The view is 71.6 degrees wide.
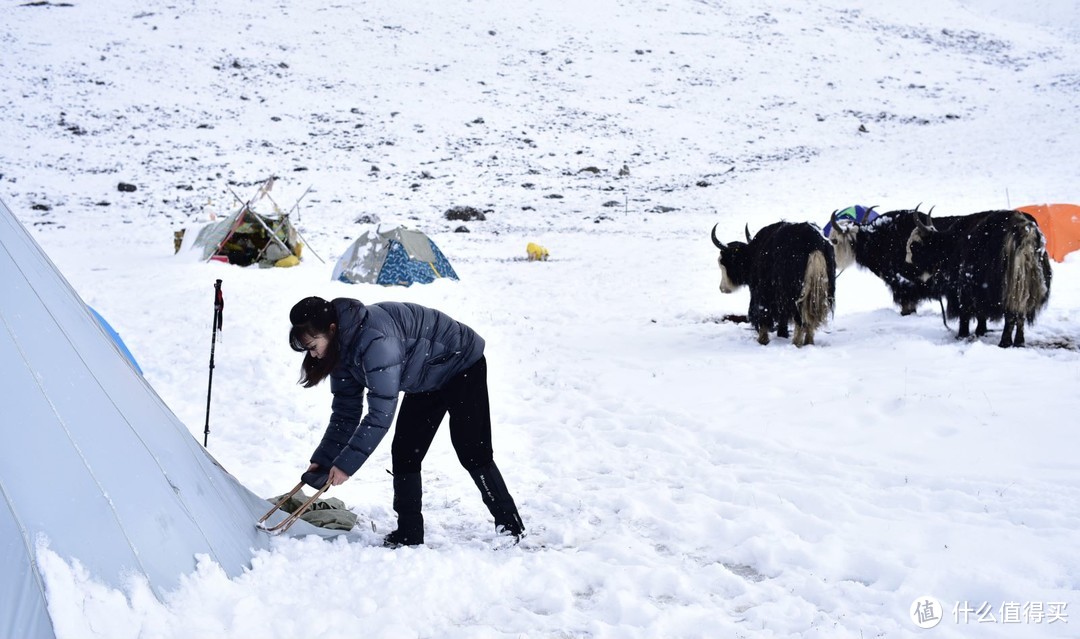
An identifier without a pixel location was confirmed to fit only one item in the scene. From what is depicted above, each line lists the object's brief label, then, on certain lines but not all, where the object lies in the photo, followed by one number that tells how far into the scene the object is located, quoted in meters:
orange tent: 11.52
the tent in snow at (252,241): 15.31
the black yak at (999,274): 7.70
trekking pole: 6.53
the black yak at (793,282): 8.48
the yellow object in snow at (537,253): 17.09
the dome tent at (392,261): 13.46
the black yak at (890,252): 9.31
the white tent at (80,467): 2.52
